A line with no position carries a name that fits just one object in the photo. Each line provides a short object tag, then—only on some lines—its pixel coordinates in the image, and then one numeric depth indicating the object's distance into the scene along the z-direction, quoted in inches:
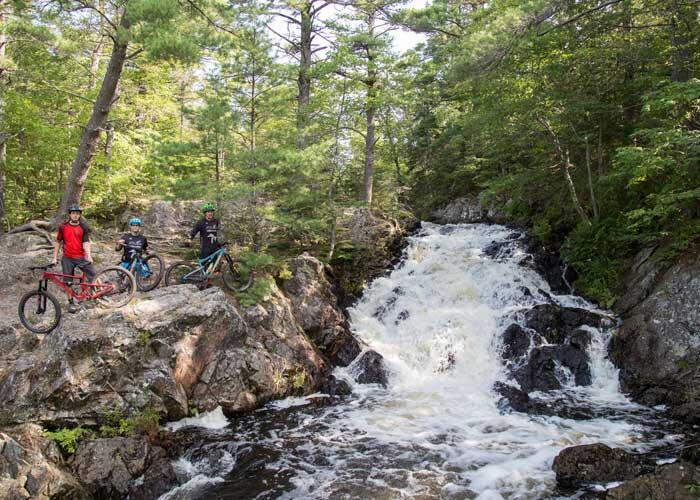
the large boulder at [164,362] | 295.1
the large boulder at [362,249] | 596.1
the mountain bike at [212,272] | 414.3
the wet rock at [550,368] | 423.2
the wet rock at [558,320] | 461.7
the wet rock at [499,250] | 629.3
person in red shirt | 323.3
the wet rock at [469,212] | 868.0
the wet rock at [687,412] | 337.7
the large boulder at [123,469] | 265.7
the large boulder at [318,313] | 486.9
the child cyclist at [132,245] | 377.1
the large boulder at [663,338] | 369.4
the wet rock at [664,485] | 224.5
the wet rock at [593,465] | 268.5
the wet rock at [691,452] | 272.7
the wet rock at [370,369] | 455.5
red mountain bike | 312.8
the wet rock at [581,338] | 444.5
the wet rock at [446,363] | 468.7
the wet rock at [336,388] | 429.7
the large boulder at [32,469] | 236.7
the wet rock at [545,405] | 367.2
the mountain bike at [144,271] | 379.9
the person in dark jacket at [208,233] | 405.4
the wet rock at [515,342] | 458.3
